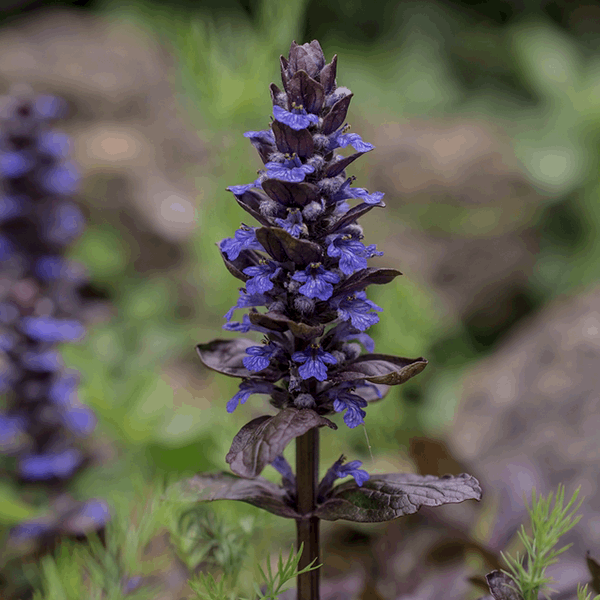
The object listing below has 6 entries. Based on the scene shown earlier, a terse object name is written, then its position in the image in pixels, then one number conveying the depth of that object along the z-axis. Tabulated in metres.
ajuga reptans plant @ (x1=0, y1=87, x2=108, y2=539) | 0.85
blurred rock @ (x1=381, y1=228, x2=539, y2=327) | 1.38
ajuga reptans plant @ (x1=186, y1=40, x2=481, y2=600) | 0.60
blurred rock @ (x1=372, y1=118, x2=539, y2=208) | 1.47
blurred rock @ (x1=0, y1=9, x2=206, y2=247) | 1.65
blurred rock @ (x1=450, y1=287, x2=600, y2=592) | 0.70
